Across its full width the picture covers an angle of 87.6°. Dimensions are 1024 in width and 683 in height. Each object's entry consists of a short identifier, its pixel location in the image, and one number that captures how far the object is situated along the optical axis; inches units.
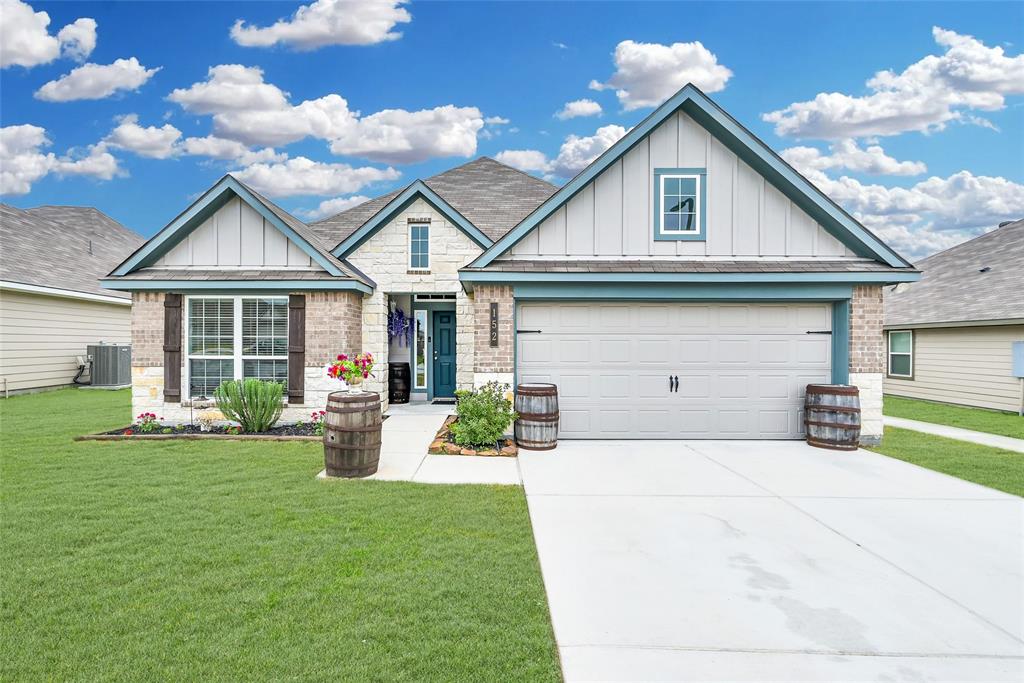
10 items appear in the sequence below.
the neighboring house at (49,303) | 617.0
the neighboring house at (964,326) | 562.9
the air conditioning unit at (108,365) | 710.5
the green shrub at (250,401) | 381.1
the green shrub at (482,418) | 342.3
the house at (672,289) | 366.0
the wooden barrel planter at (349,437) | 273.7
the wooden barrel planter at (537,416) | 347.9
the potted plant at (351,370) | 326.6
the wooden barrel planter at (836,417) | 348.8
